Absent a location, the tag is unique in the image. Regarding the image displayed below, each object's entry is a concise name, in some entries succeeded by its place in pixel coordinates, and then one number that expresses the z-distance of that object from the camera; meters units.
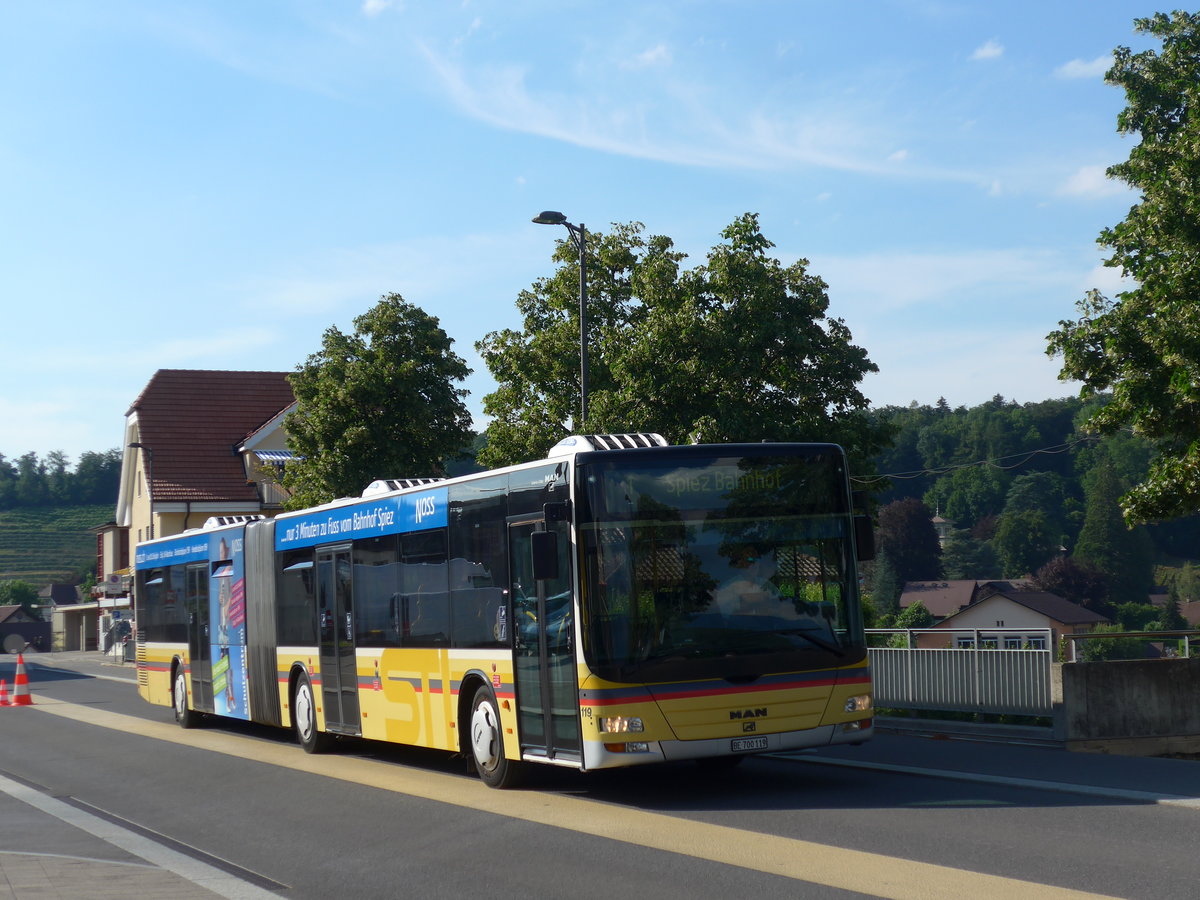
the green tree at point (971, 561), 150.75
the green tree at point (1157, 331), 20.16
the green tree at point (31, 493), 192.25
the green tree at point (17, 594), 152.12
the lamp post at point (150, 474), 60.22
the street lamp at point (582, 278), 27.31
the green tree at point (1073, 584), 119.19
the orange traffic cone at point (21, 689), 30.92
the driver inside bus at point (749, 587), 11.89
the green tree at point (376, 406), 39.59
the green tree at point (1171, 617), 114.00
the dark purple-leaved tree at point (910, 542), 142.88
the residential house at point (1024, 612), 102.50
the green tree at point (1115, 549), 135.38
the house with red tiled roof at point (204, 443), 61.50
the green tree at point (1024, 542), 143.38
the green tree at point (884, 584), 138.38
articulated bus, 11.61
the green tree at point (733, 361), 30.84
